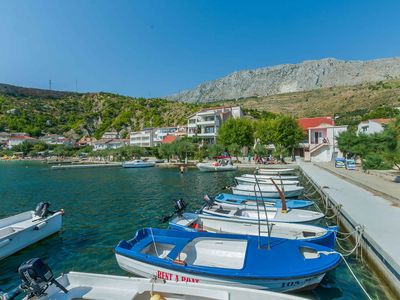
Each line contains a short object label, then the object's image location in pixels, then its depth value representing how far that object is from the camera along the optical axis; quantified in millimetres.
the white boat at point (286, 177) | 30500
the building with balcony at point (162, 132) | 107125
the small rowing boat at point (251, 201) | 17741
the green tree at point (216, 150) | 68562
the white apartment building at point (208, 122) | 84688
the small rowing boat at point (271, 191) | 24203
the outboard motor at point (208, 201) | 16100
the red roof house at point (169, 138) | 95000
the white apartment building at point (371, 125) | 45422
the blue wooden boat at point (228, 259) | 7730
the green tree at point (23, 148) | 129125
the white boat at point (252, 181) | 28202
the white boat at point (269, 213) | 13774
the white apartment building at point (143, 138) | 112138
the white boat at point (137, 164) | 69500
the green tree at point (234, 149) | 66750
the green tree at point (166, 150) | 74362
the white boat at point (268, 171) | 36044
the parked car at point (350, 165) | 36156
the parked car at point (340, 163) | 41375
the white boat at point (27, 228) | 11969
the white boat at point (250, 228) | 10664
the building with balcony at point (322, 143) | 55475
